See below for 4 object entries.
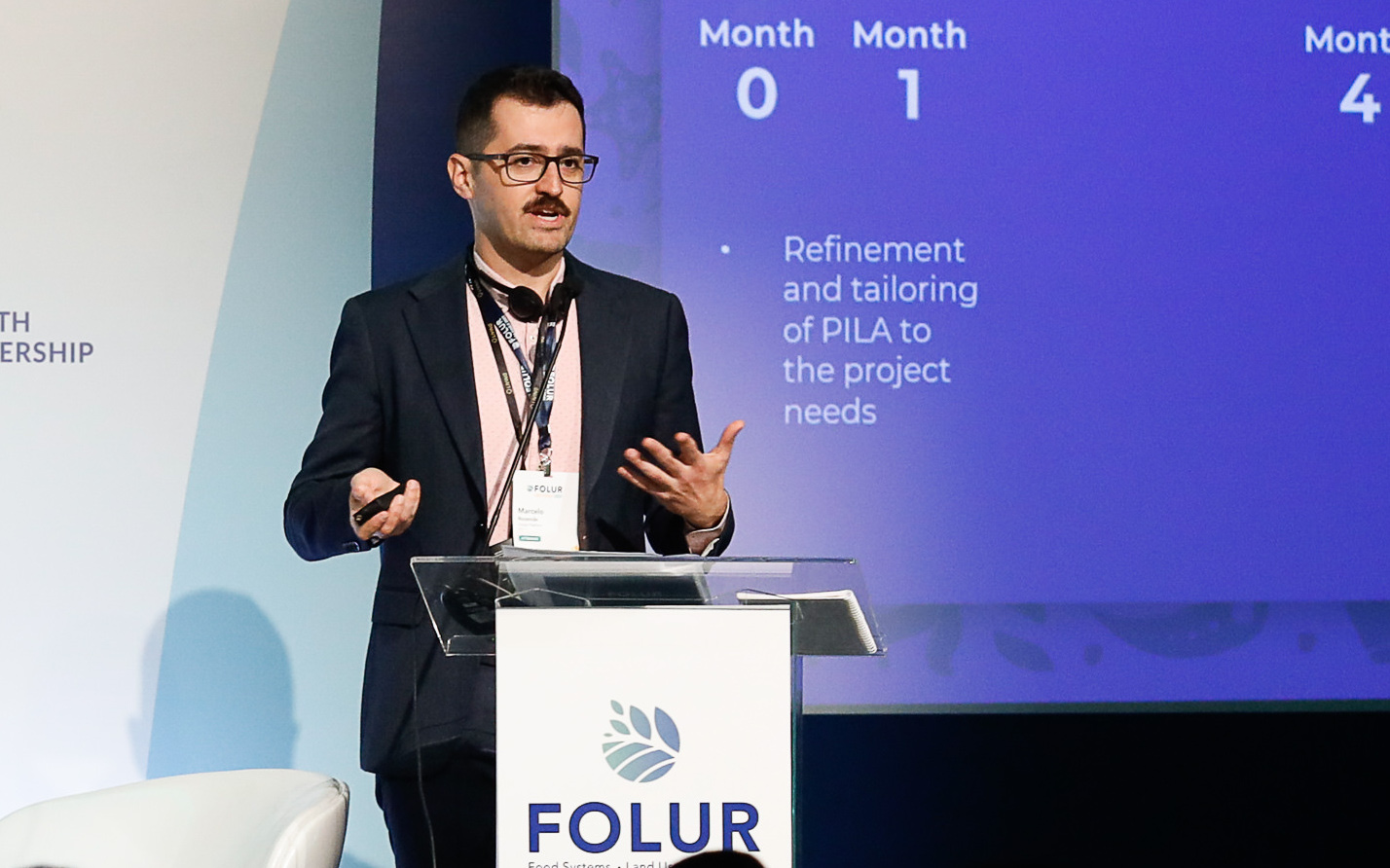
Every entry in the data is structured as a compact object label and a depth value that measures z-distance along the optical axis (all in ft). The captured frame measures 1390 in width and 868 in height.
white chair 25.26
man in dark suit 25.57
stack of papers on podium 24.25
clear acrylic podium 24.12
